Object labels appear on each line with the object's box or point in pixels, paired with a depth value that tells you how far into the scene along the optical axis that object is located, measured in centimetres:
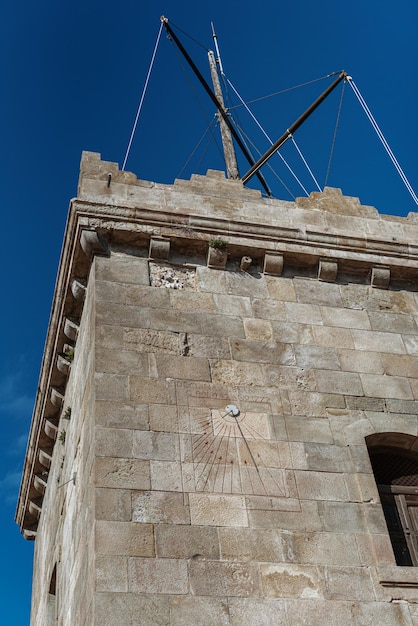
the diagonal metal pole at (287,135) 1520
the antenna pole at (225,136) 1408
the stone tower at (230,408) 667
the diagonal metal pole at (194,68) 1563
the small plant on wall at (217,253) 895
